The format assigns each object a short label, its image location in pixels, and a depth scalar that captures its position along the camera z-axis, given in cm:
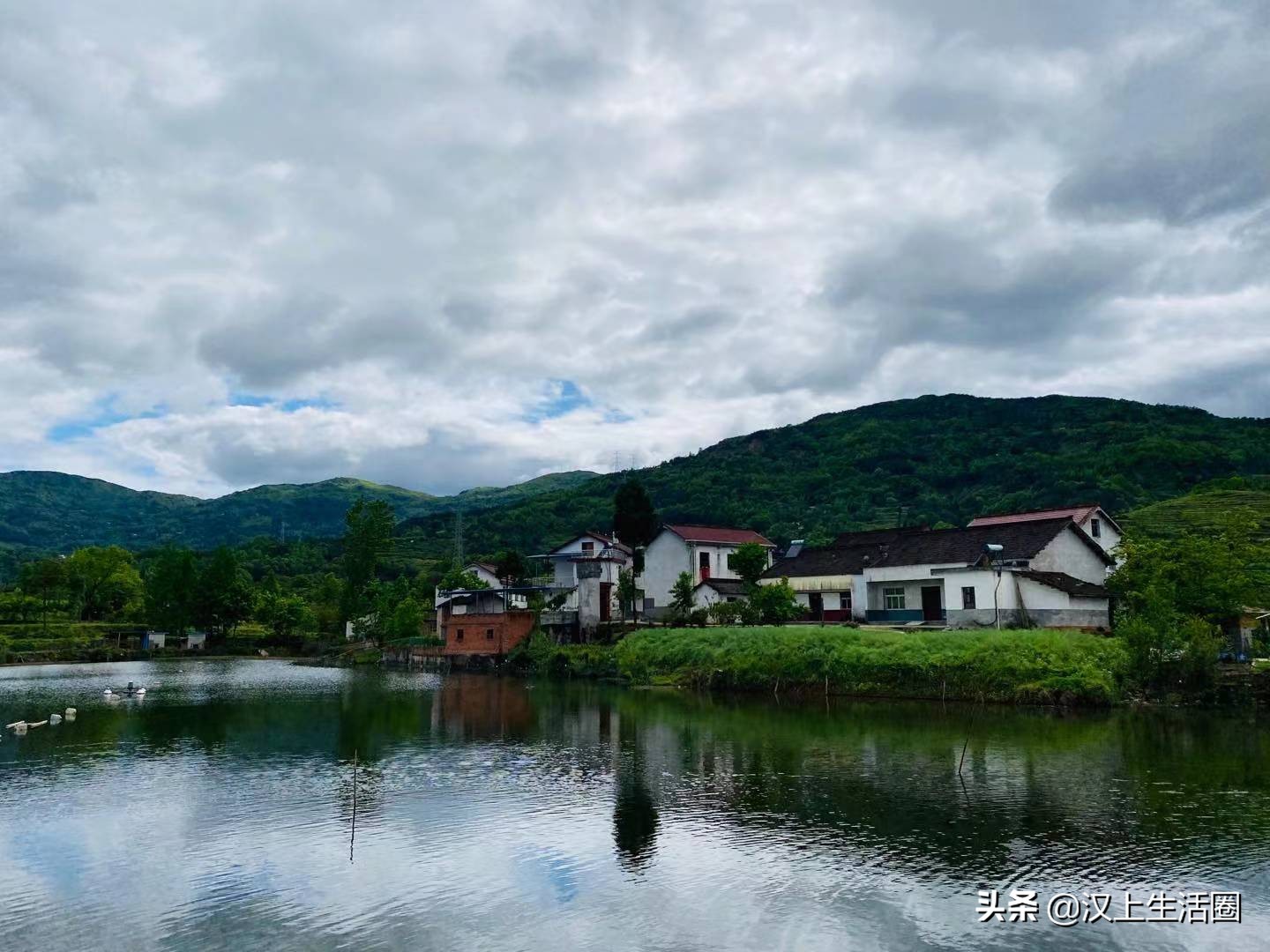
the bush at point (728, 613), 5956
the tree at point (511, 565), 8281
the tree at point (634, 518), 8350
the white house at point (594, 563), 7650
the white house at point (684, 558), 7150
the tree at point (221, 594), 10744
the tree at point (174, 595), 10538
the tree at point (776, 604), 5666
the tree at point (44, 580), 11262
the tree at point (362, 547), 10319
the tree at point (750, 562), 6247
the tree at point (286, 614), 10919
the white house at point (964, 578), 4859
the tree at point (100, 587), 11531
